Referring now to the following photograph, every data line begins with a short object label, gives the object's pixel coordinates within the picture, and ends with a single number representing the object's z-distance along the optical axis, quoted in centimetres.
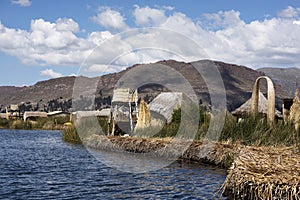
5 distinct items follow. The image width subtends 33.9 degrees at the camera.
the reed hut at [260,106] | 2816
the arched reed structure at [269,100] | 2144
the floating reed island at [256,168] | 904
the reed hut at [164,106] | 3494
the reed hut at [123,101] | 3400
